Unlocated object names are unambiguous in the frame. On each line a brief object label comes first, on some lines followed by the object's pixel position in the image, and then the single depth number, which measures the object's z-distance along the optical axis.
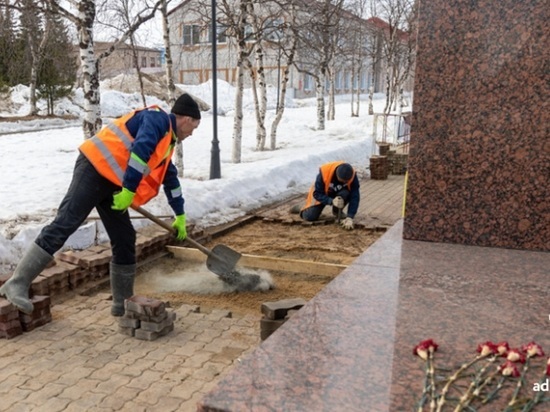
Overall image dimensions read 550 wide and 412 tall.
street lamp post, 10.23
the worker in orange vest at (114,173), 3.76
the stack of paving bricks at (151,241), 5.86
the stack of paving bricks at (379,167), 12.23
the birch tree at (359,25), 25.72
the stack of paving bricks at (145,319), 3.79
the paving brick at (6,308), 3.77
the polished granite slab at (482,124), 2.76
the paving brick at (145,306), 3.77
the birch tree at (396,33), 23.62
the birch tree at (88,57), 7.71
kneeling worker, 7.82
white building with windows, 29.67
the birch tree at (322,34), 13.86
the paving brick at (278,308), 3.67
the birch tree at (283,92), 15.19
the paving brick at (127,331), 3.90
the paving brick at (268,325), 3.65
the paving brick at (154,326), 3.80
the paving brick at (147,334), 3.81
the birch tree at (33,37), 7.84
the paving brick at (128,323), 3.87
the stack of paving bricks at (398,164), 13.23
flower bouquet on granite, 1.41
